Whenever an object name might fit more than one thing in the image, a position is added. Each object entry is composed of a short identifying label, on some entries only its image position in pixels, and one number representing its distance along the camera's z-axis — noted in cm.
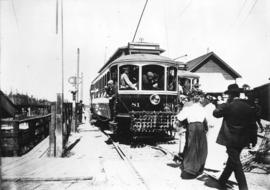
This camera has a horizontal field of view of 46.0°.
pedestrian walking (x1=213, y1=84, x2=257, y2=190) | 528
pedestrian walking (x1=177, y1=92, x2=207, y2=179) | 635
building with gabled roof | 3322
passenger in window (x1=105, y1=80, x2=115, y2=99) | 1190
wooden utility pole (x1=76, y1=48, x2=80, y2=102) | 2995
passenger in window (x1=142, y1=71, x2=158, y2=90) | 1143
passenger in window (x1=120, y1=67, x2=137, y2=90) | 1125
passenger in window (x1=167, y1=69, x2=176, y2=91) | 1204
